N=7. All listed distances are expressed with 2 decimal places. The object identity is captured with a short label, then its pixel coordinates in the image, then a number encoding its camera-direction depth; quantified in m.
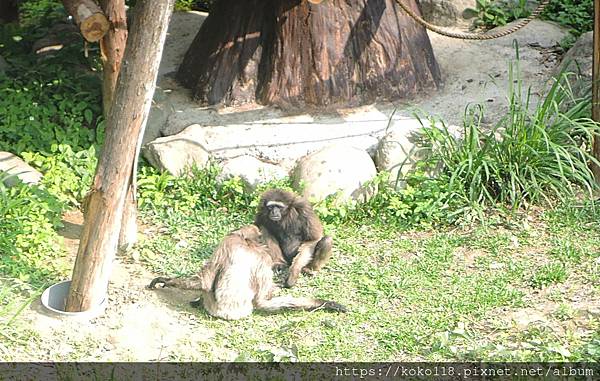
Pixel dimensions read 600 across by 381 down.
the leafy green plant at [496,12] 21.83
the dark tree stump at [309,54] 18.09
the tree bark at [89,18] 13.73
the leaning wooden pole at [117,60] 14.21
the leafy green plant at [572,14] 21.44
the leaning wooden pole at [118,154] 11.70
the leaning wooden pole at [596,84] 15.64
